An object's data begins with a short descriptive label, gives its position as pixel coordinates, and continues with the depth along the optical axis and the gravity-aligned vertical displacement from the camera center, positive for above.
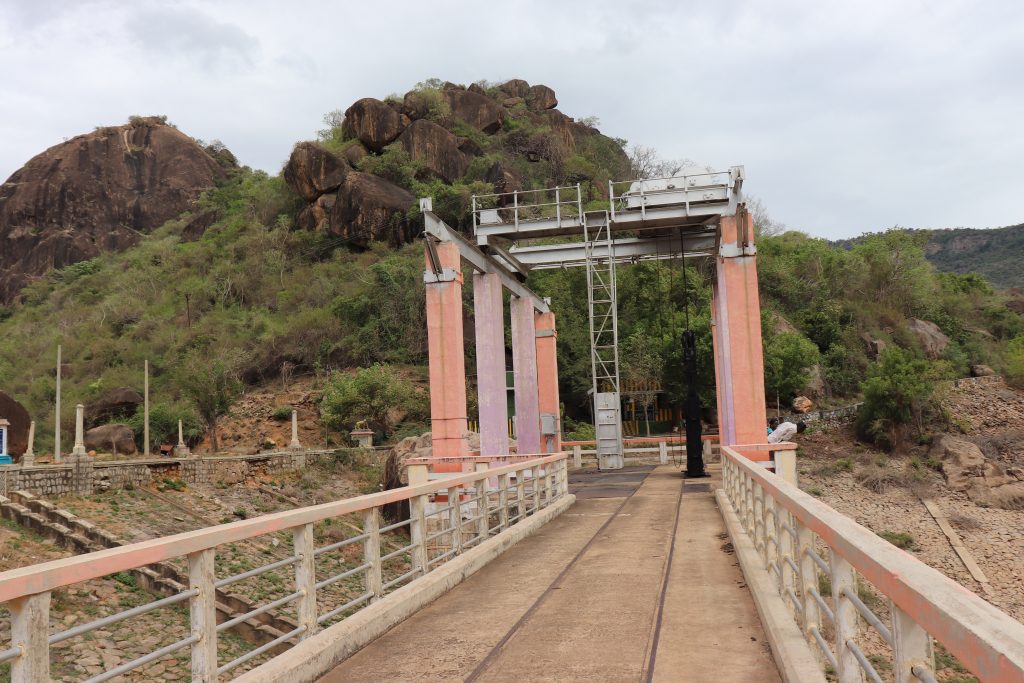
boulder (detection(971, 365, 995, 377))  51.15 +1.00
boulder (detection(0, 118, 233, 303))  87.38 +23.42
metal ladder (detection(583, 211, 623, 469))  25.97 +0.22
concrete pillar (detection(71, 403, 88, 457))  22.67 -0.31
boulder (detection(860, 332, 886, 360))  51.81 +2.79
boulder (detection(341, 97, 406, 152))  66.94 +22.42
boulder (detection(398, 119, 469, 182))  65.69 +19.98
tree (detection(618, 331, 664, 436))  43.31 +1.73
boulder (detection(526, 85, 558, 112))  85.75 +30.70
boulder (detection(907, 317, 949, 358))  54.56 +3.41
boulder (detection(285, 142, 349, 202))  63.09 +18.14
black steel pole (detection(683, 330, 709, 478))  23.91 -0.53
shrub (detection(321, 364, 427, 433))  41.47 +0.58
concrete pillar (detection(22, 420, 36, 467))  24.48 -0.85
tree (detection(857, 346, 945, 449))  38.22 -0.34
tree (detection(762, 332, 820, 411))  40.69 +1.55
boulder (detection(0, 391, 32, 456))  31.30 +0.28
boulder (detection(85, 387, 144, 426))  50.03 +1.08
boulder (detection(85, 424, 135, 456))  40.59 -0.66
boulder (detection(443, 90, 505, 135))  76.19 +26.41
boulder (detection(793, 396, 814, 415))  43.69 -0.46
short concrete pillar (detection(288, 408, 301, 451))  32.50 -0.99
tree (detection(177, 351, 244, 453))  42.19 +1.49
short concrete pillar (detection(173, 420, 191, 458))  35.63 -1.18
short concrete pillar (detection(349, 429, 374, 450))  36.94 -0.95
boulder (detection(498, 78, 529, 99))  86.50 +31.93
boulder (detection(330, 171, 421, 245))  60.62 +14.31
